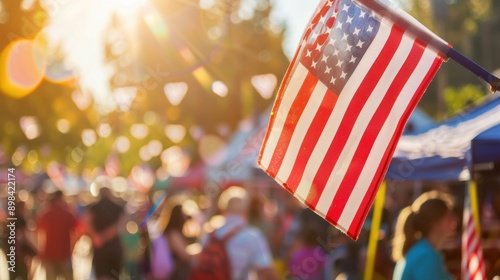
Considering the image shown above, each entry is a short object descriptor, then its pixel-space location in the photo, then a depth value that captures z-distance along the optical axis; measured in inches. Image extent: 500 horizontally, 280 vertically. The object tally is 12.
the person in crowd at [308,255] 400.2
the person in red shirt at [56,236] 484.4
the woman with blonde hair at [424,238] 204.5
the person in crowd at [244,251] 294.0
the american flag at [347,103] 163.9
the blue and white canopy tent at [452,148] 246.4
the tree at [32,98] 781.3
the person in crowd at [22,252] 508.7
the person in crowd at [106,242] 435.2
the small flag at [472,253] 248.0
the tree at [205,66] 1411.2
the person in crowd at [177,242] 357.1
